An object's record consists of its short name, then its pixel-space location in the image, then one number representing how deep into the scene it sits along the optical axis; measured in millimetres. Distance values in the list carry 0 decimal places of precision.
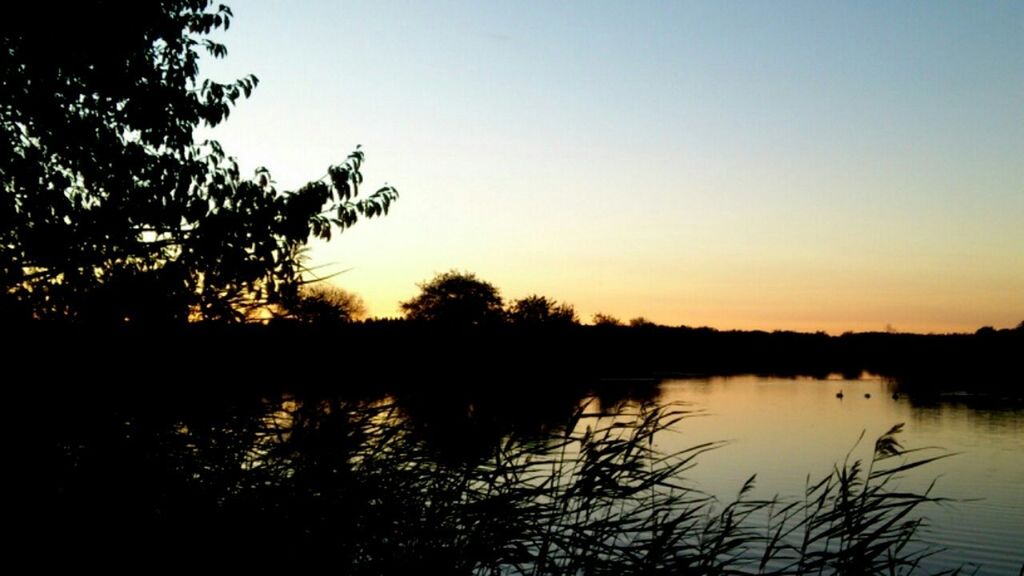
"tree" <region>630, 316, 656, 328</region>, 167500
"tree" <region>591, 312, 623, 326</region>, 157500
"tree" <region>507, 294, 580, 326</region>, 116000
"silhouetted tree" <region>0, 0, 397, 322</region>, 7145
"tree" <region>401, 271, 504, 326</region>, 107438
